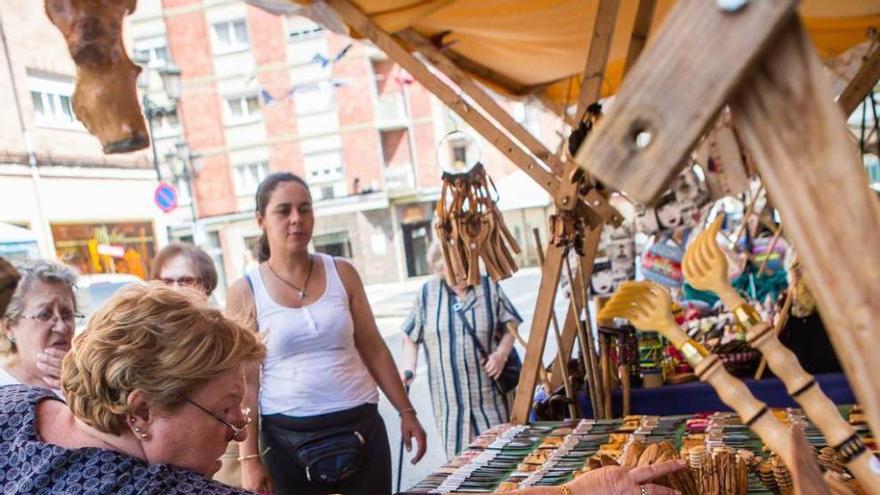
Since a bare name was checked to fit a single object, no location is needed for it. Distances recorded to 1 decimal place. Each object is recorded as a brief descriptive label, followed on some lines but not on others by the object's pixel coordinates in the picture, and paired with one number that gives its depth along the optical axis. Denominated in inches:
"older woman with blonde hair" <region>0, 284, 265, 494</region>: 43.5
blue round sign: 363.6
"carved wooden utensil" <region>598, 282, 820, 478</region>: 35.9
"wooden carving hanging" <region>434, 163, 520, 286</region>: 110.7
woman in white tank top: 91.0
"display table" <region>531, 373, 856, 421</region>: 101.4
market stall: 22.0
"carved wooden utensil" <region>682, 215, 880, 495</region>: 30.3
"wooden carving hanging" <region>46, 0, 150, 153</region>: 50.2
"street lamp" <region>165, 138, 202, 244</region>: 538.4
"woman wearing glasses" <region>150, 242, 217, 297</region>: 97.6
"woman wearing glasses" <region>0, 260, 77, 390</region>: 76.3
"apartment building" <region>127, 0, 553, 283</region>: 912.9
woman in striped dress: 124.3
